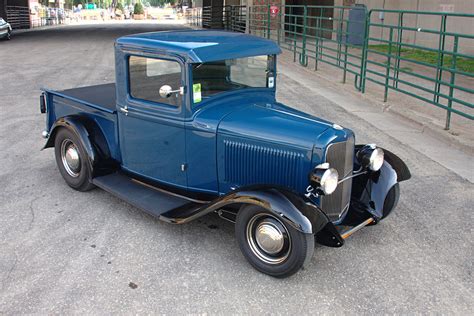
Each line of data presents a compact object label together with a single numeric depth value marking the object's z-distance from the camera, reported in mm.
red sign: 16562
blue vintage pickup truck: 3525
